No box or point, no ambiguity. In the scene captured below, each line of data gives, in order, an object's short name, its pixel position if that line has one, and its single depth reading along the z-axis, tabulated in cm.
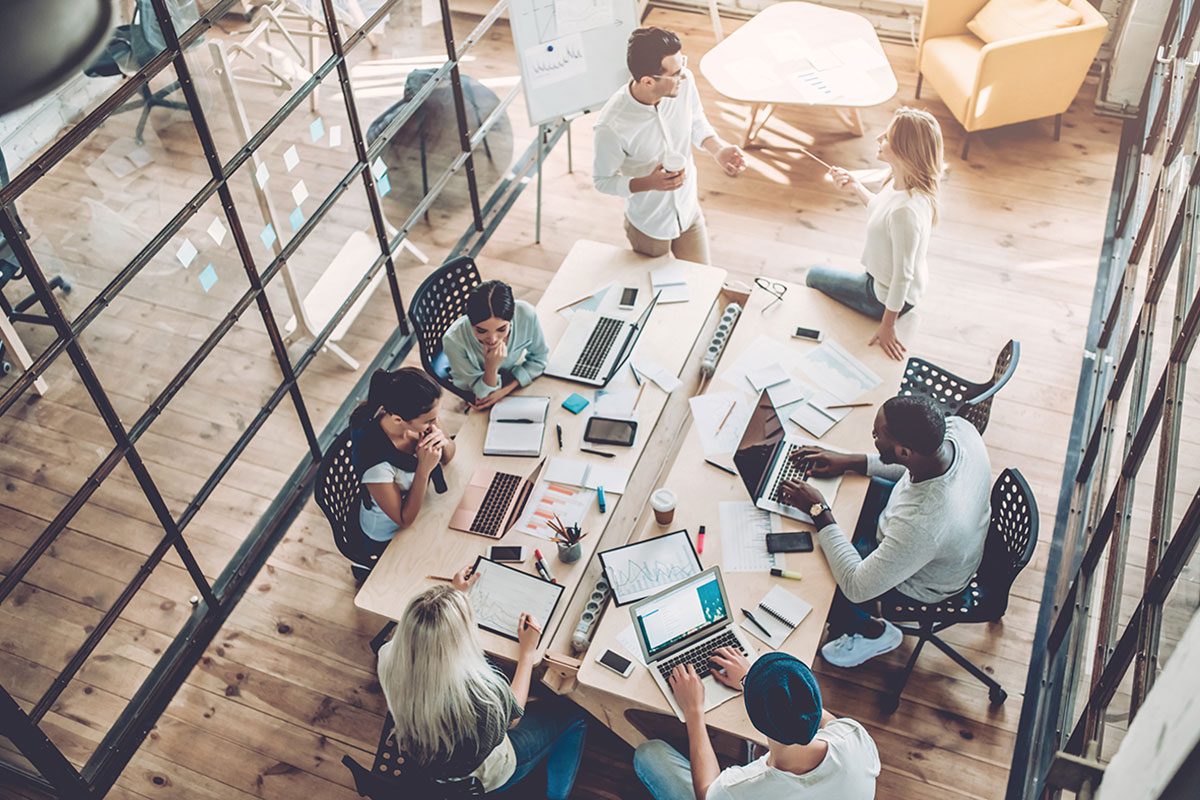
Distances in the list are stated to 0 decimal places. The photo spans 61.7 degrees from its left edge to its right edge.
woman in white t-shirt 353
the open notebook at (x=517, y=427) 392
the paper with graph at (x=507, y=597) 346
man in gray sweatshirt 325
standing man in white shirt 440
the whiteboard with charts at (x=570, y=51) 518
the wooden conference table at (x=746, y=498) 330
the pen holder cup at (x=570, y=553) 356
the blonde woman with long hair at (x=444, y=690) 277
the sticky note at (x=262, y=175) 419
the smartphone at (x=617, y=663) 331
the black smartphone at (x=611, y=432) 393
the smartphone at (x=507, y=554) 361
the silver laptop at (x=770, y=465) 373
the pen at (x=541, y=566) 356
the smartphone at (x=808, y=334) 434
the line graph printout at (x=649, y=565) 353
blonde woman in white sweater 401
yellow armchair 591
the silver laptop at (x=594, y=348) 416
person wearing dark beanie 269
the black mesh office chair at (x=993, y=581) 355
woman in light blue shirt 392
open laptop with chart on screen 330
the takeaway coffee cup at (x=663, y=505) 362
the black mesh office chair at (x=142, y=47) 326
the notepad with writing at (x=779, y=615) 338
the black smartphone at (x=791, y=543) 360
